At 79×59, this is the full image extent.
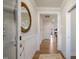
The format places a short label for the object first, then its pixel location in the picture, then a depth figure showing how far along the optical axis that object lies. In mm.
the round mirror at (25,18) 1602
